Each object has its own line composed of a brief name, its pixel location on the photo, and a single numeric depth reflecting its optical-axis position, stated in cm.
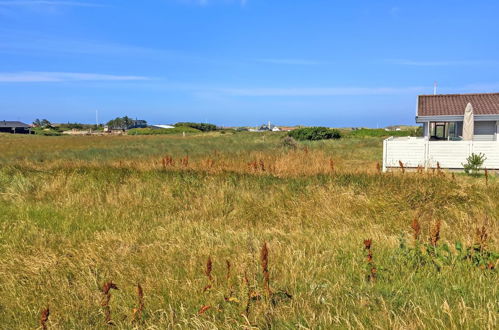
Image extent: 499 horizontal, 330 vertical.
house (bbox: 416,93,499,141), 2050
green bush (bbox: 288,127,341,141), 4231
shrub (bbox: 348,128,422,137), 4692
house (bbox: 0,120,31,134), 8400
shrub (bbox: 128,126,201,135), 7700
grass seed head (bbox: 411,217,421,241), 378
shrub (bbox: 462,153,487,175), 1309
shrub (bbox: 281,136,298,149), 2854
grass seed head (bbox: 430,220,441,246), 366
